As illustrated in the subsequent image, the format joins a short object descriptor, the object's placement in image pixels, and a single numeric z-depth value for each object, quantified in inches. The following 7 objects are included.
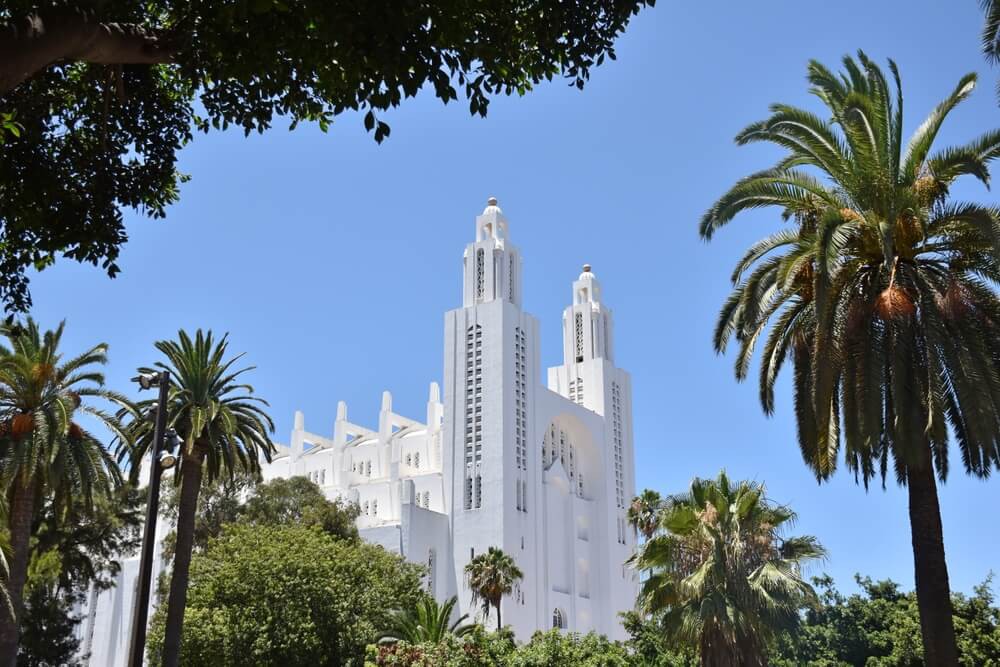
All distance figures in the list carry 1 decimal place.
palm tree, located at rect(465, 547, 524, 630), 2386.8
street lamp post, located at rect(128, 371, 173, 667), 703.1
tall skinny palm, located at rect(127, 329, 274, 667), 1222.9
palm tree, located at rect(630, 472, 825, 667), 938.1
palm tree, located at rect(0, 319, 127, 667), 1159.0
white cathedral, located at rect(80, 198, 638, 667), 2859.3
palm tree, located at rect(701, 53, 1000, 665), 631.2
